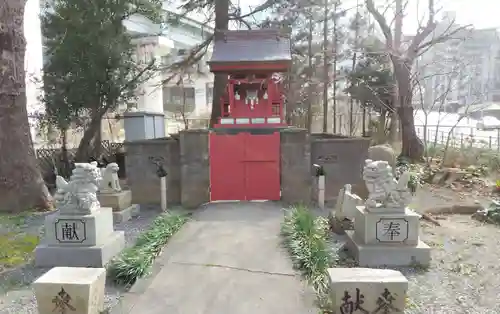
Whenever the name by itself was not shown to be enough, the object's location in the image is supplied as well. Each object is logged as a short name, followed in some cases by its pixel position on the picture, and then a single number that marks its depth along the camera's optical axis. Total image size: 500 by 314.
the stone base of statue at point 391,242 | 6.25
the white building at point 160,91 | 16.31
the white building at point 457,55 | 16.38
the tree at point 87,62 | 14.65
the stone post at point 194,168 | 10.49
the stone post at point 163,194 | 10.38
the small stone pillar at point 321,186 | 10.17
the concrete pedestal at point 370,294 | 4.36
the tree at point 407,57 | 16.09
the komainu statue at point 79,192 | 6.54
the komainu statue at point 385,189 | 6.31
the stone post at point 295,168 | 10.46
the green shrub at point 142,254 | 5.76
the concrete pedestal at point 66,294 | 4.36
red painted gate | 10.58
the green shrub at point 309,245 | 5.56
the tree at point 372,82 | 23.34
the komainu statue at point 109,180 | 9.55
